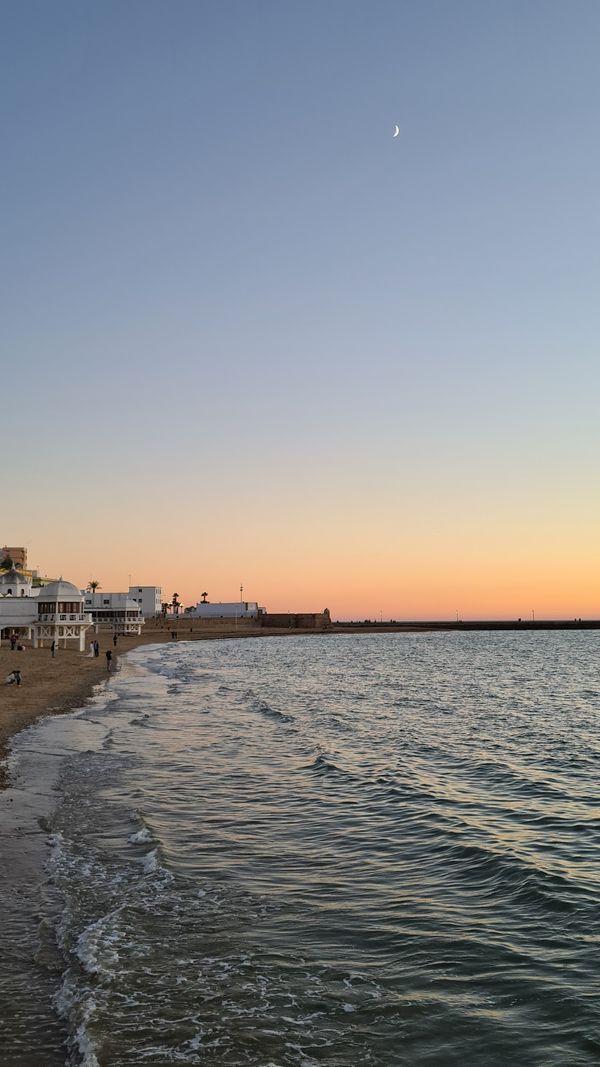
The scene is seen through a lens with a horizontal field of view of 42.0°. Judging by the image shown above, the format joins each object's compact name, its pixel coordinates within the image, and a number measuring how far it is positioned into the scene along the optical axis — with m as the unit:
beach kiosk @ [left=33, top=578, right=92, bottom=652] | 97.38
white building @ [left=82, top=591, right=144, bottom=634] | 170.00
